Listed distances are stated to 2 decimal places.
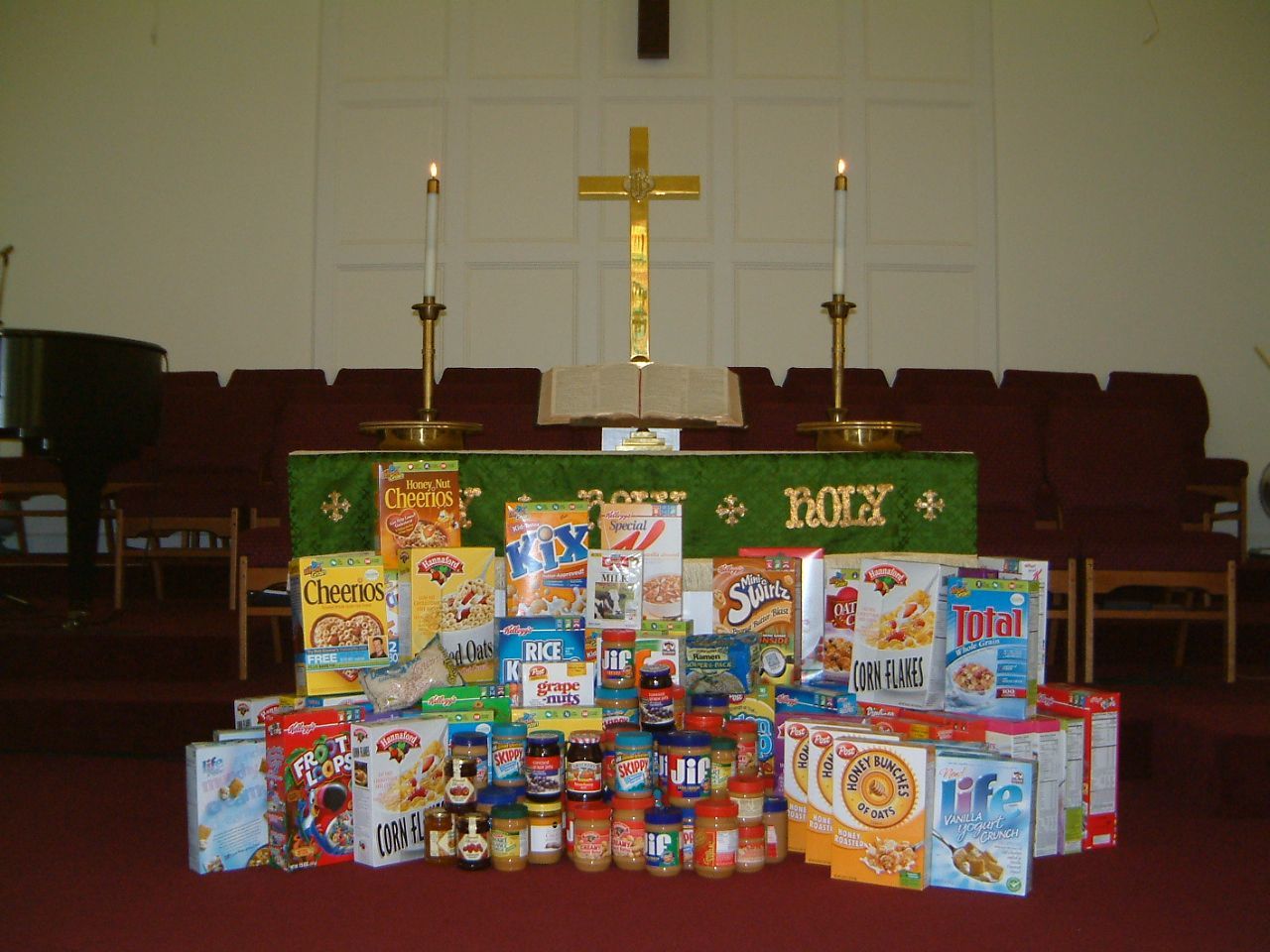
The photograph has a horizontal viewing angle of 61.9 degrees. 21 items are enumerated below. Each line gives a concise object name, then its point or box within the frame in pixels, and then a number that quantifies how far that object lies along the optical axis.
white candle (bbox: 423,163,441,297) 2.64
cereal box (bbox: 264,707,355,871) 2.18
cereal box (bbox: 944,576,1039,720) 2.28
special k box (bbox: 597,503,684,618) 2.50
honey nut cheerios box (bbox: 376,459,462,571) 2.48
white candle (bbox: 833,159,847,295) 2.70
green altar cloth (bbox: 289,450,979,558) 2.61
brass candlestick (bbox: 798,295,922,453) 2.70
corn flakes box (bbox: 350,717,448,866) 2.16
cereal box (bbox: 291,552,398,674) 2.36
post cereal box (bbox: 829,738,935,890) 2.09
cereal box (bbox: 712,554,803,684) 2.50
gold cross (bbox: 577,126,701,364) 3.10
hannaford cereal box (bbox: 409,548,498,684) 2.43
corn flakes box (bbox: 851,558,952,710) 2.38
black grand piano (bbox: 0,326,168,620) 3.35
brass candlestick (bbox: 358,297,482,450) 2.68
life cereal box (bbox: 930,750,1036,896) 2.06
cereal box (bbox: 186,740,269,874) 2.15
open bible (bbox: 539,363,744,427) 2.69
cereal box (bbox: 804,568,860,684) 2.52
